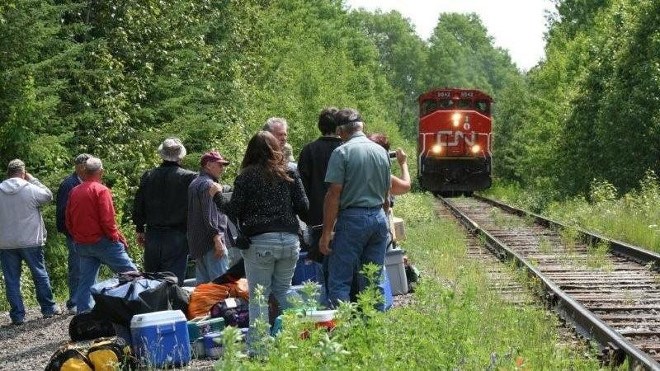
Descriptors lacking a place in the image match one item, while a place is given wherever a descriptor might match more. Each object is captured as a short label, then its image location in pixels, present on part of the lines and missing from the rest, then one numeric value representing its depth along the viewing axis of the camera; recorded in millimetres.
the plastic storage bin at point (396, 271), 21391
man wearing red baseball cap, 20062
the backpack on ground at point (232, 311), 18375
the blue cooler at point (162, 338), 16609
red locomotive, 73187
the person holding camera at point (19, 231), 23906
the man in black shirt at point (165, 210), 20922
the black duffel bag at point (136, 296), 18172
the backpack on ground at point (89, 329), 19687
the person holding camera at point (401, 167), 18516
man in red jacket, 22156
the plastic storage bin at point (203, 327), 17984
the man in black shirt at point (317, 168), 17922
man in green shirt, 16703
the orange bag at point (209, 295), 18984
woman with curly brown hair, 15891
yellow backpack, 15484
